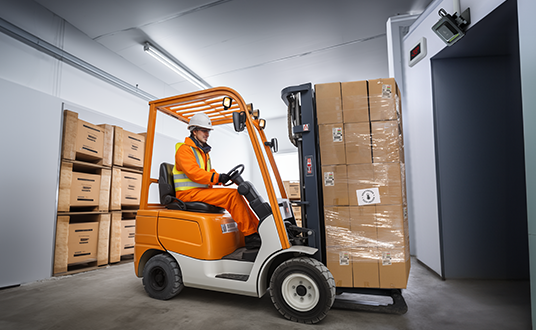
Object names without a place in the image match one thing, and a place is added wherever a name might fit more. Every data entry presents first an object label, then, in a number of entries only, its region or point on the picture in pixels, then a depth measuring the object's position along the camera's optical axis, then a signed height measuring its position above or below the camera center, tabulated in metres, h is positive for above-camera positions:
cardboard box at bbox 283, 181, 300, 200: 11.59 +0.05
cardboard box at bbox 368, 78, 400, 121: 3.17 +0.97
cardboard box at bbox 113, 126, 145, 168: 6.21 +0.86
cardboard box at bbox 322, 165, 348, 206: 3.23 +0.05
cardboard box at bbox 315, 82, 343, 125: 3.28 +0.95
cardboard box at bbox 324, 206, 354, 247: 3.19 -0.39
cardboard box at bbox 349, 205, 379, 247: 3.13 -0.37
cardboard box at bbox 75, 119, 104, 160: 5.46 +0.87
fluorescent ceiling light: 6.84 +3.14
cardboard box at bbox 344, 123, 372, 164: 3.20 +0.50
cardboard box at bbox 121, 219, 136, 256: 6.28 -1.03
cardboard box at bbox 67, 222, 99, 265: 5.20 -0.98
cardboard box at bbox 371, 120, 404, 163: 3.15 +0.52
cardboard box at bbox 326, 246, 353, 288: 3.16 -0.80
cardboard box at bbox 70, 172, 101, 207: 5.37 -0.03
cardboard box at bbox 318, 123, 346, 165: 3.26 +0.50
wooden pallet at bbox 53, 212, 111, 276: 5.02 -0.98
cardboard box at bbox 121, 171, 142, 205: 6.43 -0.01
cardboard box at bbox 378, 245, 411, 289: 3.03 -0.77
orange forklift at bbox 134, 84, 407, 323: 2.97 -0.60
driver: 3.51 +0.03
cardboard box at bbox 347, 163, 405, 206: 3.12 +0.09
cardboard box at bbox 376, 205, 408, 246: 3.08 -0.35
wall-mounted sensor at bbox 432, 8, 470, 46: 3.82 +2.17
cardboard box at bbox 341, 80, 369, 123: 3.22 +0.95
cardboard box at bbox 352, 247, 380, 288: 3.10 -0.80
